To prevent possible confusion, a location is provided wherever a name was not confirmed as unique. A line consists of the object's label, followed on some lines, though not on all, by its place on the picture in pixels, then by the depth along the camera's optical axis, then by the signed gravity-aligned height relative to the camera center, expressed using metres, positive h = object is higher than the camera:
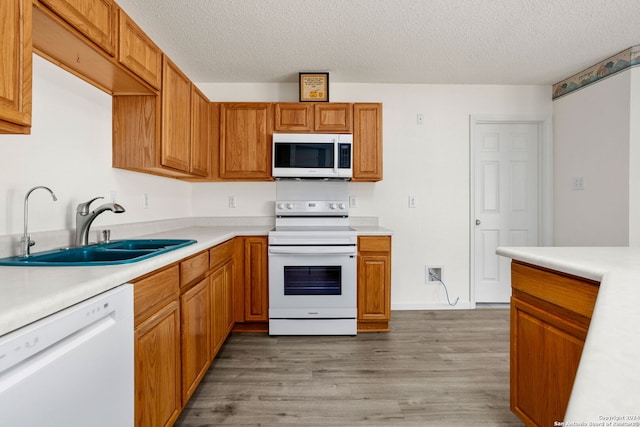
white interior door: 3.42 +0.17
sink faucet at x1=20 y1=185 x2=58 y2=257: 1.35 -0.12
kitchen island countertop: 0.34 -0.20
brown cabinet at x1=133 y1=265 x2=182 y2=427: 1.20 -0.57
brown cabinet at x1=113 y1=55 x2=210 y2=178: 2.02 +0.54
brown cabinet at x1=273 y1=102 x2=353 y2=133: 2.99 +0.89
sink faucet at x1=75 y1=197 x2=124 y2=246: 1.66 -0.04
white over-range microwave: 2.91 +0.53
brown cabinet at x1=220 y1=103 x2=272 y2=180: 3.00 +0.70
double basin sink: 1.19 -0.19
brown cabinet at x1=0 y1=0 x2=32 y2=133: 1.01 +0.48
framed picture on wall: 3.03 +1.20
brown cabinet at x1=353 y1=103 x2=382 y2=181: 2.99 +0.69
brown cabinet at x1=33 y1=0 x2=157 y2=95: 1.24 +0.75
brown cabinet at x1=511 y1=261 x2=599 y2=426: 1.17 -0.50
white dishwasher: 0.69 -0.40
